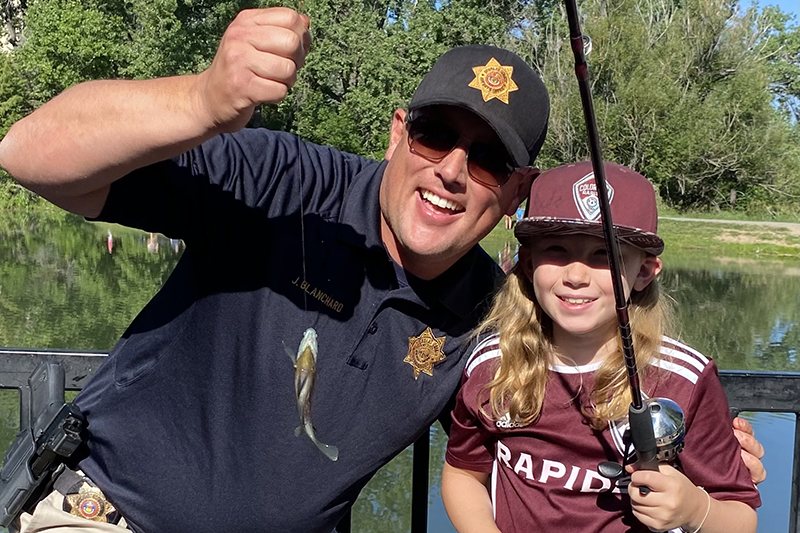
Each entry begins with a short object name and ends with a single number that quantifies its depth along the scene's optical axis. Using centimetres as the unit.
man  214
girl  209
